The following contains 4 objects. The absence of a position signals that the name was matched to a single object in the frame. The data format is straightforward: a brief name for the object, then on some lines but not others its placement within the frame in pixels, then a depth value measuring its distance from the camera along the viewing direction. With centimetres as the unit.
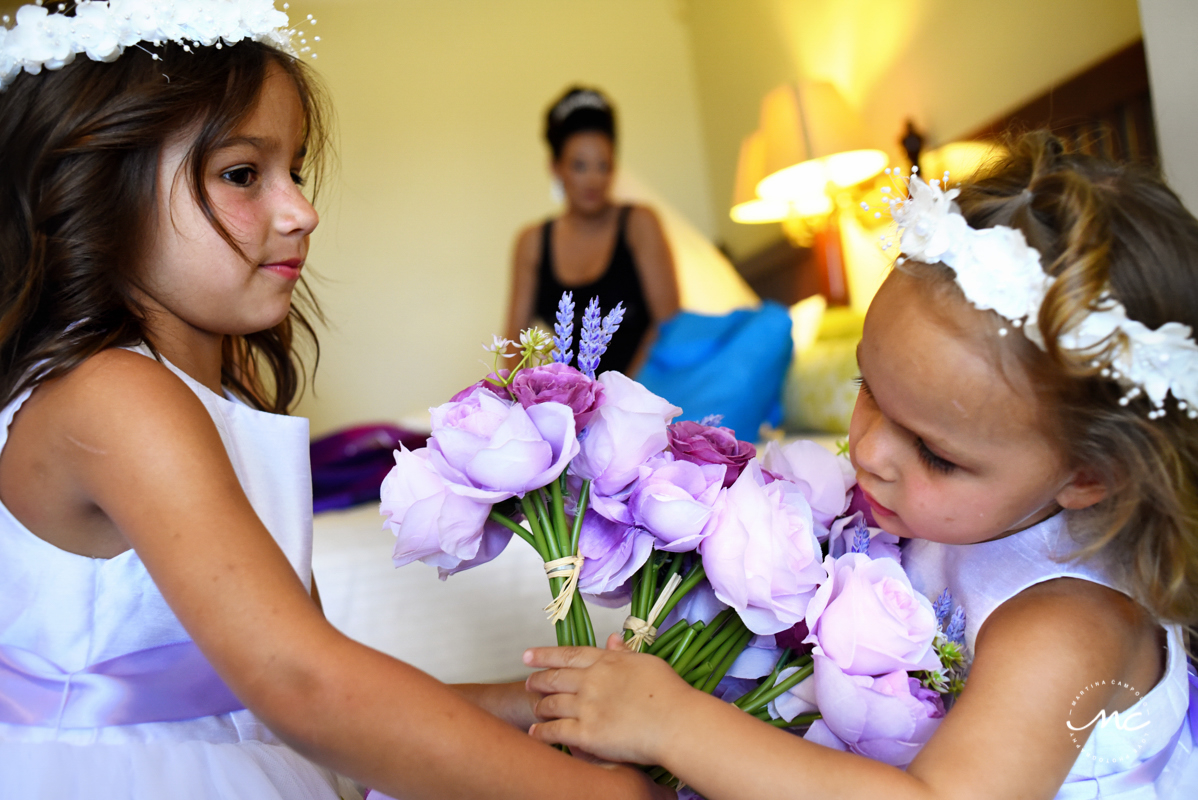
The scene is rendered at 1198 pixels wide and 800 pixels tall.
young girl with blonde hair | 61
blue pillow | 215
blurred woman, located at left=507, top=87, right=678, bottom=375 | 303
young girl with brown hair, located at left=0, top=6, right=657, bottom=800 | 58
